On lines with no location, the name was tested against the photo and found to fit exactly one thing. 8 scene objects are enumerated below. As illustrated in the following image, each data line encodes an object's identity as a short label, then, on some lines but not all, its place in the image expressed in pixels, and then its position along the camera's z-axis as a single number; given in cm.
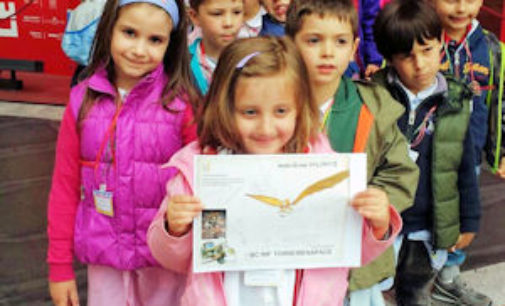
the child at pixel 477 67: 326
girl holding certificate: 188
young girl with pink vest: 230
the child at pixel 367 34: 391
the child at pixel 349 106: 237
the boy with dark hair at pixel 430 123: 286
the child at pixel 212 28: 287
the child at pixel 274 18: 344
